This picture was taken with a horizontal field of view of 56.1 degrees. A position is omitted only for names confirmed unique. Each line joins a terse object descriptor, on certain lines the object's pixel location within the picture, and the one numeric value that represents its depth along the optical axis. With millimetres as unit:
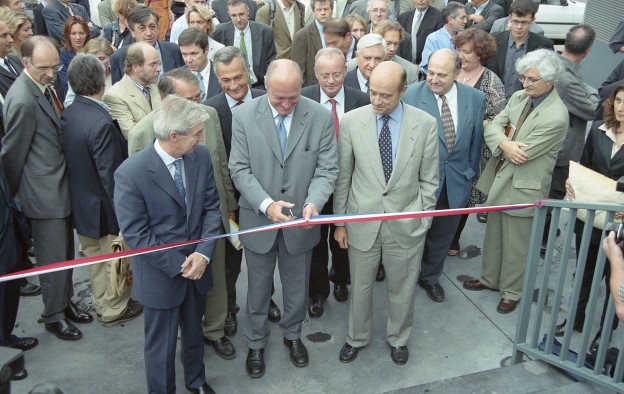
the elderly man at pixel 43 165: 4098
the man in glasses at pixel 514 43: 6637
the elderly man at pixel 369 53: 5074
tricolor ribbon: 3423
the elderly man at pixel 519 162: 4539
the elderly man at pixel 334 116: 4578
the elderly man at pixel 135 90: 4629
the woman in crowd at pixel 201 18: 6715
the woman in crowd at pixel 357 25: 7039
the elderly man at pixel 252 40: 7352
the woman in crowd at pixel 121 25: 7129
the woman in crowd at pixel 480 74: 5297
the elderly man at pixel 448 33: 7160
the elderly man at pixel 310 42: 7160
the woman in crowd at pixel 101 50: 6004
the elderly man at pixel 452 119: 4641
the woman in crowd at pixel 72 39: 6746
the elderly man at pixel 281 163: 3781
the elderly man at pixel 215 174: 3865
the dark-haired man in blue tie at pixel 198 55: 5395
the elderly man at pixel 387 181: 3988
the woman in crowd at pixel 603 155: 4227
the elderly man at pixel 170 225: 3303
